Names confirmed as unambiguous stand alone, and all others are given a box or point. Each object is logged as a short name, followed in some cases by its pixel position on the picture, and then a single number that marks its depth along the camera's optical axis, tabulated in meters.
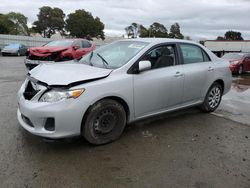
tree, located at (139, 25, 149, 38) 53.53
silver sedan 2.62
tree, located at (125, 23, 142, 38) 58.31
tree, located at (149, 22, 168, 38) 51.90
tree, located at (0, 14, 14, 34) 39.26
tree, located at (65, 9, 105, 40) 45.69
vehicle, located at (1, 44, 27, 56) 17.67
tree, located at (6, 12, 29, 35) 54.83
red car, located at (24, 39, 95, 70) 8.04
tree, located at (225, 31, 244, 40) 63.34
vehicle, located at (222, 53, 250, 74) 11.23
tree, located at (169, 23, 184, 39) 51.89
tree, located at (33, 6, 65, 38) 48.10
